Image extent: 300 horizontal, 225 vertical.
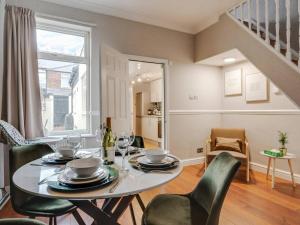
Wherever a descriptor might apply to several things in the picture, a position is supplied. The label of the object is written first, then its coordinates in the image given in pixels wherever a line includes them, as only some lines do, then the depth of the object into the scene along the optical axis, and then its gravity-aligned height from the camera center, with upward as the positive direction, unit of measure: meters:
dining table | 0.85 -0.37
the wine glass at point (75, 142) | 1.42 -0.25
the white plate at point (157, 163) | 1.23 -0.34
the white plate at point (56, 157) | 1.37 -0.34
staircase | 2.39 +1.35
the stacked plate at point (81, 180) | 0.90 -0.35
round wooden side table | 2.70 -0.70
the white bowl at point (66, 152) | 1.39 -0.30
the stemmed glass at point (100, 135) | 1.44 -0.19
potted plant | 2.80 -0.48
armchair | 3.17 -0.63
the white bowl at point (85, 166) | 0.97 -0.29
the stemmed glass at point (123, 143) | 1.29 -0.22
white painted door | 3.01 +0.35
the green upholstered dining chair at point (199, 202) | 1.05 -0.66
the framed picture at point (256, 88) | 3.44 +0.40
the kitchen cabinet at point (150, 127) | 6.84 -0.66
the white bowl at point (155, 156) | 1.25 -0.30
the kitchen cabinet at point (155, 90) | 7.18 +0.76
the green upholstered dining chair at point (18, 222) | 0.61 -0.35
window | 2.97 +0.56
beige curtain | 2.57 +0.55
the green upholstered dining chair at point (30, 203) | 1.33 -0.68
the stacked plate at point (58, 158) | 1.33 -0.34
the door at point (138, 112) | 8.12 -0.09
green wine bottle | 1.32 -0.25
